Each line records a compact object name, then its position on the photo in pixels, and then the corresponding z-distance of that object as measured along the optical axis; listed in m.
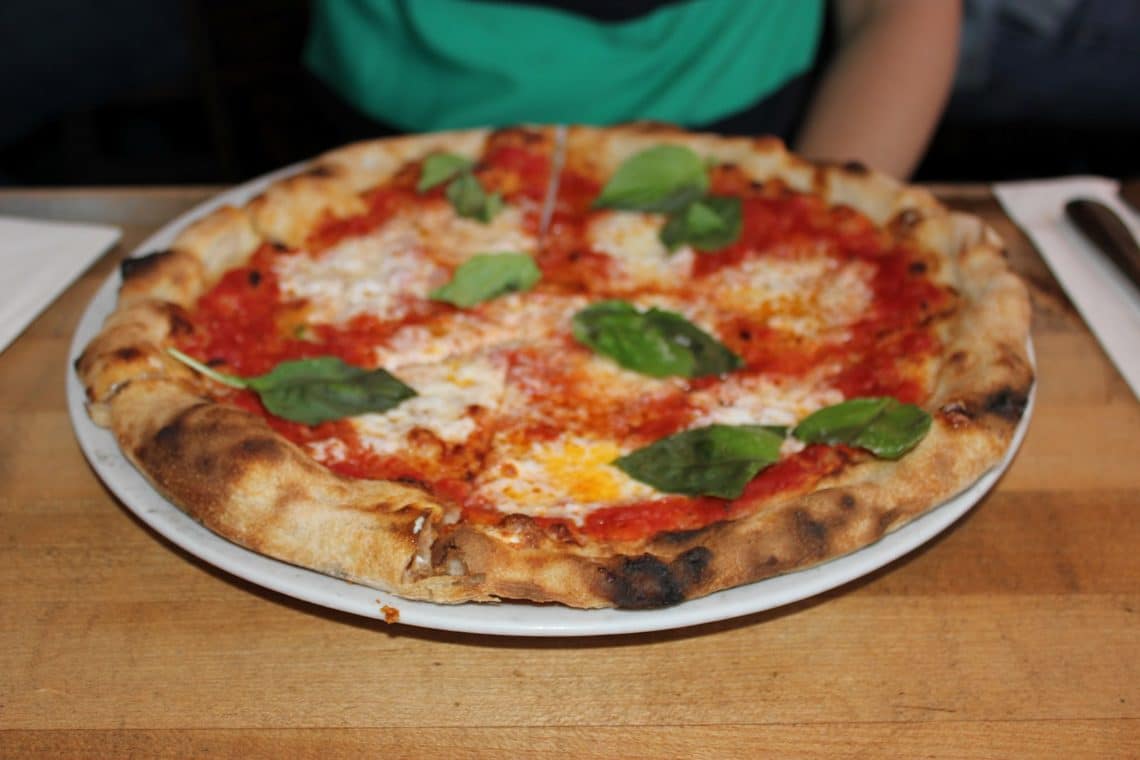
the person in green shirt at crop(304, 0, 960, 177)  0.57
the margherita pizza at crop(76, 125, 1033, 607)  0.30
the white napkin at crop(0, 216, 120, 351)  0.44
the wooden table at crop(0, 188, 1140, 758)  0.27
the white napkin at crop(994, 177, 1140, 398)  0.43
